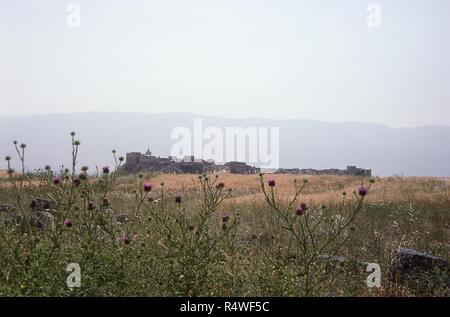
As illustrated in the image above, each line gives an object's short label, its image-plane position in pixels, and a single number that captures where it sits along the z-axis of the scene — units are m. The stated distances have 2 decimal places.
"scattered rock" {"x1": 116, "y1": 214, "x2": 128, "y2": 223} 9.37
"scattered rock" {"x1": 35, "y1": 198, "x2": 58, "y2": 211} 10.39
